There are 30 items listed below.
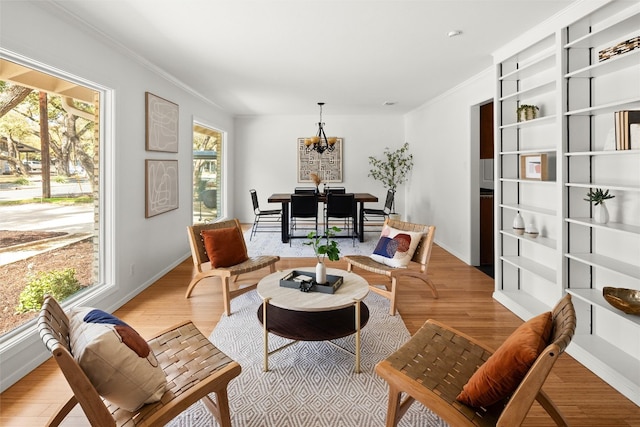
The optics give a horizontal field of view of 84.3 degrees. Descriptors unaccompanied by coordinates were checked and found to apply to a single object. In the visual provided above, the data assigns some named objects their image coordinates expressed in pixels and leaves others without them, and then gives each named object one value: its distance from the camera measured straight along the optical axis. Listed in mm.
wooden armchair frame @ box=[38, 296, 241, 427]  1226
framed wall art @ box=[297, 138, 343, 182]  8258
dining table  6207
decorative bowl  2092
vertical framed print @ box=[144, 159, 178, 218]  3938
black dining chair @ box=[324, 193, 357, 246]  6023
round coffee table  2301
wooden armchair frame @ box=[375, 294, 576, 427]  1220
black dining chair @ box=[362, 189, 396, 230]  6711
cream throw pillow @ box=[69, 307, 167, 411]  1283
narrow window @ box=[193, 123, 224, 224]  6137
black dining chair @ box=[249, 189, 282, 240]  6621
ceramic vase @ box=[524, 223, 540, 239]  3264
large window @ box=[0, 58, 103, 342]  2352
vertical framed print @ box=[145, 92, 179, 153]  3920
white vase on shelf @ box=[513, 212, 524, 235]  3363
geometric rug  1876
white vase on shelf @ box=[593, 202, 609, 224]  2436
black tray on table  2578
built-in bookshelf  2287
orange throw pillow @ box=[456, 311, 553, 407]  1275
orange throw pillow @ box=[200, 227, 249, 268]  3471
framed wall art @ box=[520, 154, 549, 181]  3051
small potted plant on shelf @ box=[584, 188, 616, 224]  2439
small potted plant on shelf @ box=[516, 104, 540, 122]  3152
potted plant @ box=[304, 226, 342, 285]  2641
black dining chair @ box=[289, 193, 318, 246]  6086
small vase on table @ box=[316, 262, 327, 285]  2676
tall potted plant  7887
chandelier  6273
